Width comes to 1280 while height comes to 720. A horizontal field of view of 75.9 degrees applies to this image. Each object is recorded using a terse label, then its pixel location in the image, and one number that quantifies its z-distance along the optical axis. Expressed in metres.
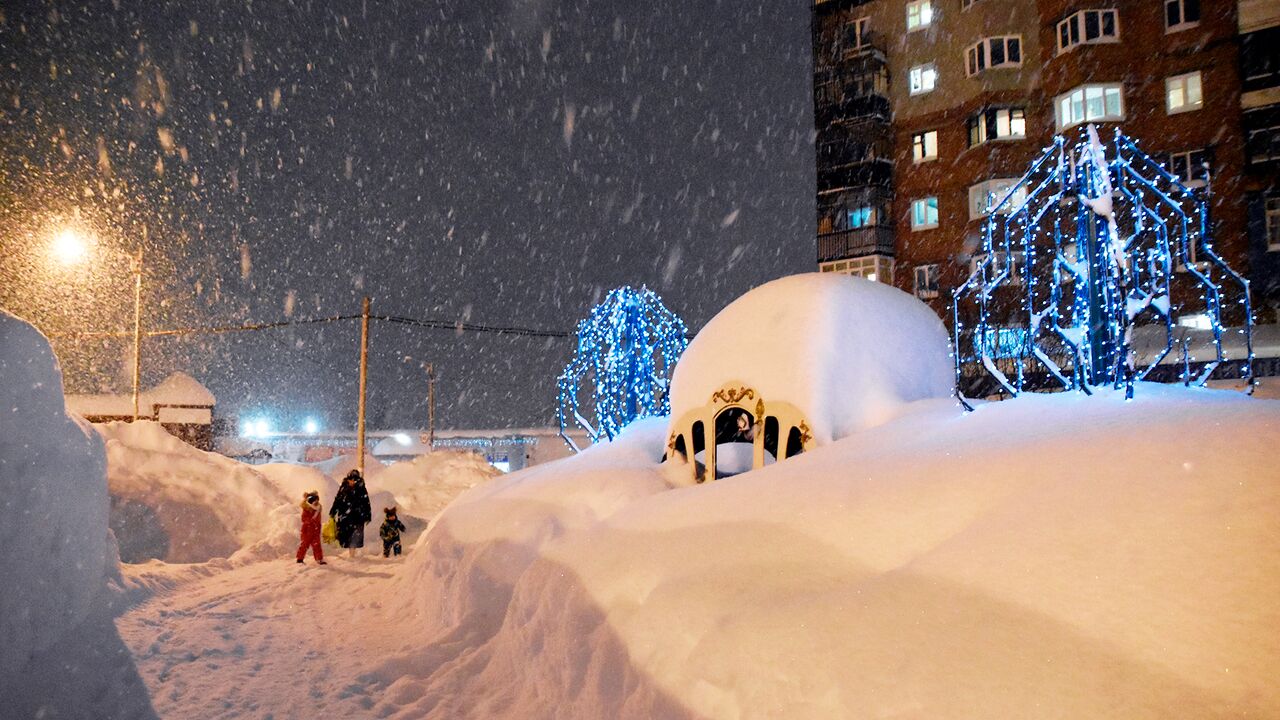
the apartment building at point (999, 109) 20.97
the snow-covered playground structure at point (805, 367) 10.94
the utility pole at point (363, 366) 22.20
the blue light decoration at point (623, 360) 18.48
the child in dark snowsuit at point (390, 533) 15.98
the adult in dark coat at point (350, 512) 15.88
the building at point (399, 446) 43.25
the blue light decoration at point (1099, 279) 9.20
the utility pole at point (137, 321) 24.36
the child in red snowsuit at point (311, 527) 14.60
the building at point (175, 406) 40.72
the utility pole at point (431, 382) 38.94
